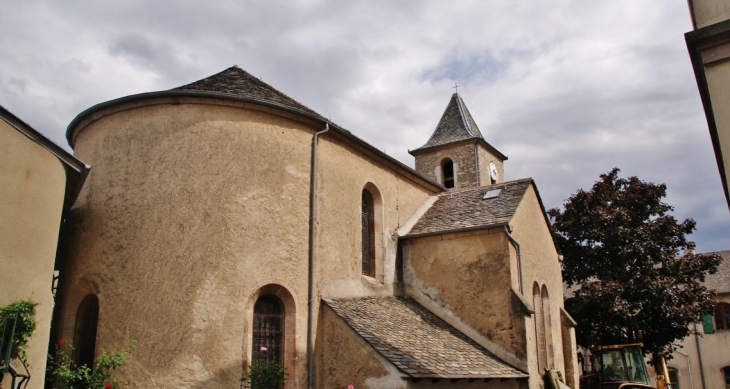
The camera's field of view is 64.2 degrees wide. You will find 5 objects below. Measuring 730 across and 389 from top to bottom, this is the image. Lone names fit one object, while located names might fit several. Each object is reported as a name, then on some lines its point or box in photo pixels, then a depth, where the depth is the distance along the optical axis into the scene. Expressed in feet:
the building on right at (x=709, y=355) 104.12
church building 37.32
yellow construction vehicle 60.13
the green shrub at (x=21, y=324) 29.43
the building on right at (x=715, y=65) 21.36
